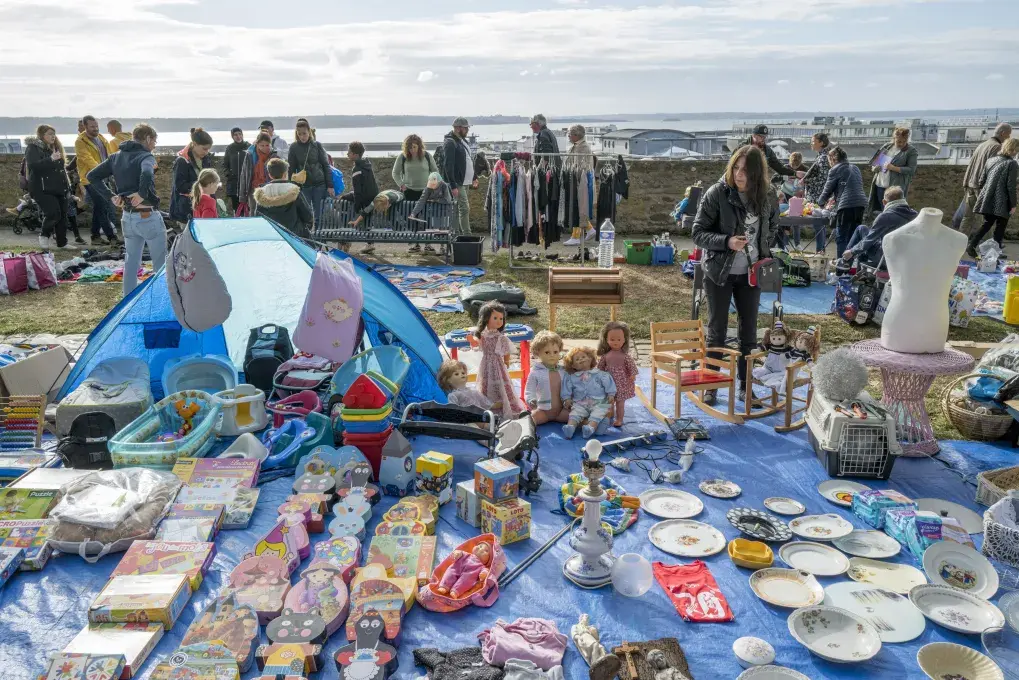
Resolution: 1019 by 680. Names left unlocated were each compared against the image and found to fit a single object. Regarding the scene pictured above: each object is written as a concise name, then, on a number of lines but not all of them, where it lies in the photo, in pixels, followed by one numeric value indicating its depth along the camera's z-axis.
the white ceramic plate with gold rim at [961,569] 3.71
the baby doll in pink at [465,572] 3.65
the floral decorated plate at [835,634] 3.25
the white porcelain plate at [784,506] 4.45
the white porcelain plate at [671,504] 4.45
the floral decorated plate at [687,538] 4.06
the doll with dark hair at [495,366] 5.54
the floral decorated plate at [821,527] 4.19
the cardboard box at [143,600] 3.39
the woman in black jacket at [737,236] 5.64
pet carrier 4.76
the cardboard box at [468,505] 4.28
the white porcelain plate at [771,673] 3.10
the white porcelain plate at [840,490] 4.57
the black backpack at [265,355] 5.91
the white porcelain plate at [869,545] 4.04
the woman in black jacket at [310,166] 10.33
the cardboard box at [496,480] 4.16
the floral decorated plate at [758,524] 4.16
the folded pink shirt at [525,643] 3.20
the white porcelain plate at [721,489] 4.65
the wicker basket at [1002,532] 3.89
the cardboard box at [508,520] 4.10
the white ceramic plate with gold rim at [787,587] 3.63
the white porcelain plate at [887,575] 3.77
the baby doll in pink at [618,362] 5.62
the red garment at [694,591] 3.53
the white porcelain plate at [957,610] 3.42
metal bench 11.12
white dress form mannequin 4.93
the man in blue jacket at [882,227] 7.99
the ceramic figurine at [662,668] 3.11
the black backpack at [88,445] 4.77
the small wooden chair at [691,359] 5.58
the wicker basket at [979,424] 5.35
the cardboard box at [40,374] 5.49
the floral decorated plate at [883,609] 3.43
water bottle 10.30
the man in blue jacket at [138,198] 7.78
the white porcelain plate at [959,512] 4.25
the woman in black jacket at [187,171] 8.92
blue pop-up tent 5.66
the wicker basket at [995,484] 4.43
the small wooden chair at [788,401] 5.54
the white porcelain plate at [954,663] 3.15
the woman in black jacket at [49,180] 10.94
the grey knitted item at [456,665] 3.12
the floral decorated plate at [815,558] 3.90
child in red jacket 7.43
